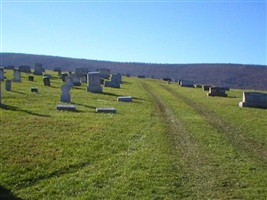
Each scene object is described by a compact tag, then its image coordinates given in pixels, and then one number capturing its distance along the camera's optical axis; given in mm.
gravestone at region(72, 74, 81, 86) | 26289
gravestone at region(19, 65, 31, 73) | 38715
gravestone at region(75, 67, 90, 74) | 39023
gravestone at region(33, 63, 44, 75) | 37043
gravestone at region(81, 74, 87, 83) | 29527
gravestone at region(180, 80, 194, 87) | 37194
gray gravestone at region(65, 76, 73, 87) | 24803
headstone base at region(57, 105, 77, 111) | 15146
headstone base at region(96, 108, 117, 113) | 15269
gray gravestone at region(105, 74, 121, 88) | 28409
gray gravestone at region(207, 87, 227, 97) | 25720
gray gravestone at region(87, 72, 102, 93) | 23066
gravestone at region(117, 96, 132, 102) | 19487
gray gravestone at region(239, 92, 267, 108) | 19999
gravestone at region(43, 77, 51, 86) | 25849
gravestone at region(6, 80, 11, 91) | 20397
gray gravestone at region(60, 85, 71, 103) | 17592
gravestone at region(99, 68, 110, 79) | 38596
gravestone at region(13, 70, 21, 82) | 26477
